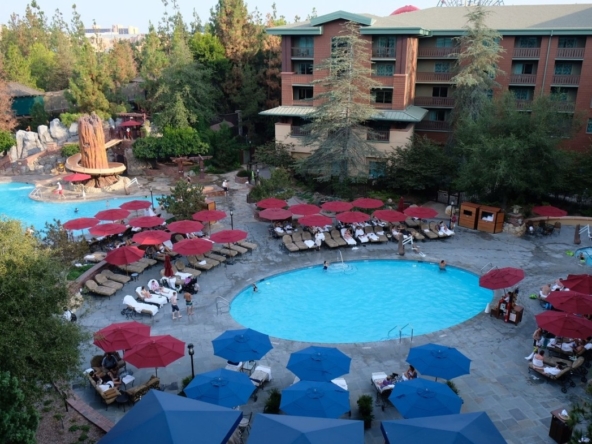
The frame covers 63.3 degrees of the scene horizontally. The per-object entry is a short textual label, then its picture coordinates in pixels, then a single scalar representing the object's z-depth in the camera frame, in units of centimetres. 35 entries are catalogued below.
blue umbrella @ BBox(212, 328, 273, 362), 1534
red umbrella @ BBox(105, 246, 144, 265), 2236
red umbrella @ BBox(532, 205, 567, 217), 2873
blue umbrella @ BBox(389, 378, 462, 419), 1272
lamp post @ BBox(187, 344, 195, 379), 1459
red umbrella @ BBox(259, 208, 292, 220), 2788
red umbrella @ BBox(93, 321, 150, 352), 1540
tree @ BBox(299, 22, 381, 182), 3459
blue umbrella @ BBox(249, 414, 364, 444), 1062
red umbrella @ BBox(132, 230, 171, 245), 2436
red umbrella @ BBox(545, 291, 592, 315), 1767
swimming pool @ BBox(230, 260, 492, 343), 2051
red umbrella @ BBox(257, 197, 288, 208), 3027
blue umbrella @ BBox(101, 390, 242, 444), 1059
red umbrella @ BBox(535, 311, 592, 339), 1606
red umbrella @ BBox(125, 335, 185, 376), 1470
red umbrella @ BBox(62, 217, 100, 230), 2559
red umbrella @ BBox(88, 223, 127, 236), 2555
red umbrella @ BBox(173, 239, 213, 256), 2328
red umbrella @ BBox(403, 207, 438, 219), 2825
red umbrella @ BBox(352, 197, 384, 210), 2964
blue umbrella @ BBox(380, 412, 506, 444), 1067
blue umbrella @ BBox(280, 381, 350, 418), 1272
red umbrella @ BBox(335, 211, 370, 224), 2767
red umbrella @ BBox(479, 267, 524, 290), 1989
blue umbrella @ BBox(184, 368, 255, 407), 1319
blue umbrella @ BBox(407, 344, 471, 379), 1441
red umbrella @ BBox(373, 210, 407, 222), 2770
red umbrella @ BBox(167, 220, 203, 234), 2570
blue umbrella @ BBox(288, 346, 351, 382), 1439
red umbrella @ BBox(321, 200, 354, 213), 2973
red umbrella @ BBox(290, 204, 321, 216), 2894
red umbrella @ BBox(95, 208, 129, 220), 2779
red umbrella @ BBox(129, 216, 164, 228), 2701
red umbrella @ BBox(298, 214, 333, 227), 2747
